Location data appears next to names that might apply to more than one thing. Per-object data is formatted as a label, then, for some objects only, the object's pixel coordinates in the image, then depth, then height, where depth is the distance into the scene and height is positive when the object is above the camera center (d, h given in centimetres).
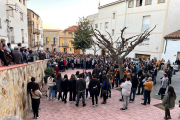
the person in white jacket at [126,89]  532 -186
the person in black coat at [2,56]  394 -35
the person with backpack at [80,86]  566 -188
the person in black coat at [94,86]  569 -188
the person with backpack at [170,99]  464 -196
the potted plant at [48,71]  933 -196
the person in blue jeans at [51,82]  628 -190
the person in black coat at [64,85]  603 -196
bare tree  853 -45
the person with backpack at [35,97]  459 -203
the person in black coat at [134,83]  618 -181
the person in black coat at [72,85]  605 -198
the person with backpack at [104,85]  589 -188
